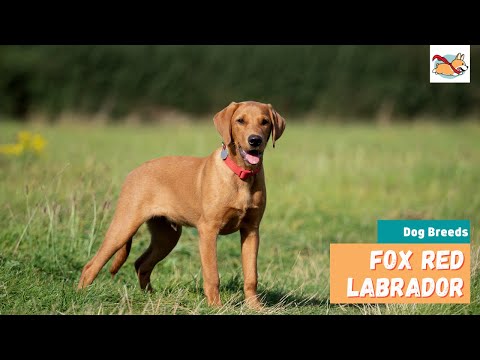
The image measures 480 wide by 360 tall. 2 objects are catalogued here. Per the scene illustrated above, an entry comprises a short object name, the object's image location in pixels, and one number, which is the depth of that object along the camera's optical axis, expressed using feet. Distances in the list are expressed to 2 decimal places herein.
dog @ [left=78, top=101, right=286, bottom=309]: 21.06
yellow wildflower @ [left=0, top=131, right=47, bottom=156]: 38.09
